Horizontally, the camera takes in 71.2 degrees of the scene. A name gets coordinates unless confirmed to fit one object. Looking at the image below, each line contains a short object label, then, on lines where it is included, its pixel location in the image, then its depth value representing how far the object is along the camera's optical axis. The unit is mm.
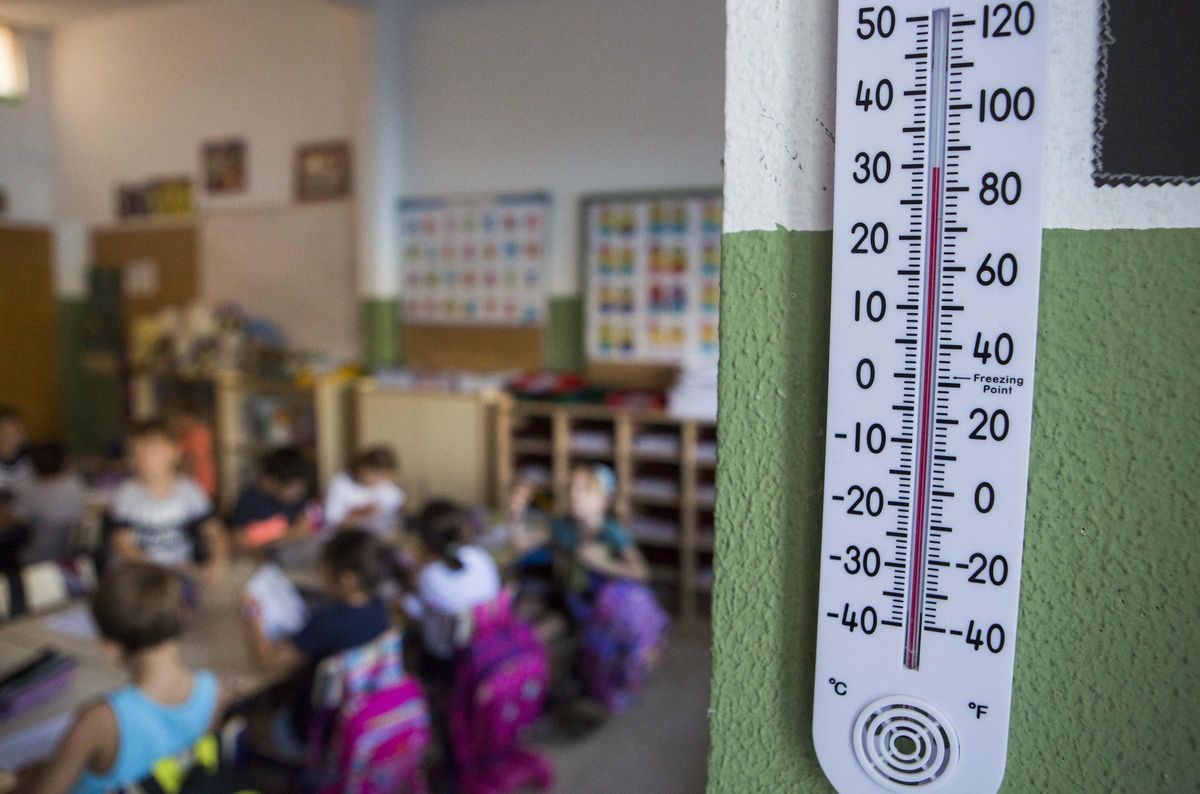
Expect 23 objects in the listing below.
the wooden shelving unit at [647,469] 4336
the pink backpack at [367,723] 2105
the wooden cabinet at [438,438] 4840
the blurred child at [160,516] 2990
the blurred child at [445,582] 2605
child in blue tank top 1609
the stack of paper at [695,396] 4246
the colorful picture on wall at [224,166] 6008
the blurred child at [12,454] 3754
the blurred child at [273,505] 3250
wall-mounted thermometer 703
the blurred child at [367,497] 3514
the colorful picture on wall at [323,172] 5559
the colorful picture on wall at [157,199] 6266
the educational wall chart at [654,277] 4590
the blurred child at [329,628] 2191
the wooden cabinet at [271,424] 5309
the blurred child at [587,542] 3283
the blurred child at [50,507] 3373
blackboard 671
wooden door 6676
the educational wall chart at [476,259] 5039
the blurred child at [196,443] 5004
